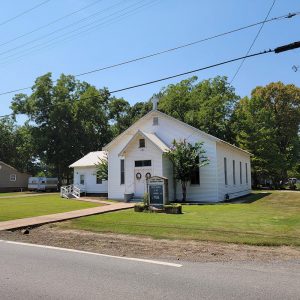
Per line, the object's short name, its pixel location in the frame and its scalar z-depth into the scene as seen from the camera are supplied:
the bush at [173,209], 18.73
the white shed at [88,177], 38.91
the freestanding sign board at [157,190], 20.17
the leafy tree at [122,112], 65.31
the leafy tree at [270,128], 48.97
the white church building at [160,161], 28.03
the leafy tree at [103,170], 34.22
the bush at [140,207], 20.08
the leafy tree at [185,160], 27.20
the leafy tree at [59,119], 56.31
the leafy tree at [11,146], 69.56
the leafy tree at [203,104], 50.88
